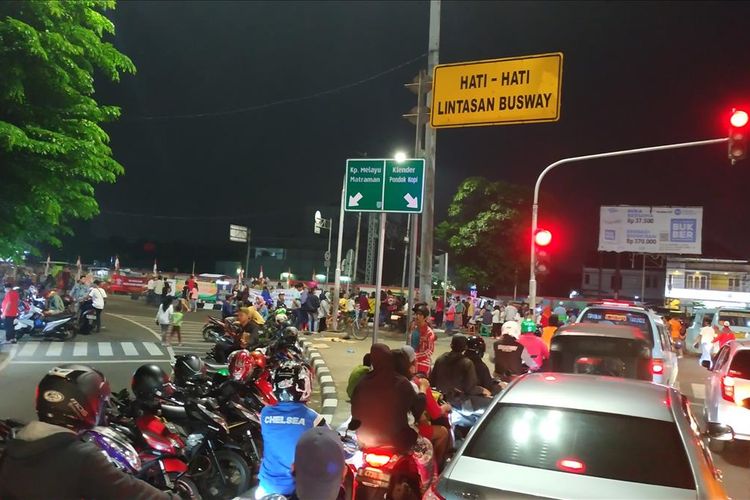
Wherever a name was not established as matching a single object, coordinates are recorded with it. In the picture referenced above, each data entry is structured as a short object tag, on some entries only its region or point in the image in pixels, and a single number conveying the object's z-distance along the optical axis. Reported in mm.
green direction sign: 8367
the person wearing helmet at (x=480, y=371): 6922
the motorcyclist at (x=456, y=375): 6516
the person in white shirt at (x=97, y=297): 17828
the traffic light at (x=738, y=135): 11227
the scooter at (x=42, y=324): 15992
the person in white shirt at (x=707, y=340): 17078
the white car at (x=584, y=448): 3041
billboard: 37531
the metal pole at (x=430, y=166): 9336
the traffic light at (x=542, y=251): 14078
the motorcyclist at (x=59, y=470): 2150
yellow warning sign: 7730
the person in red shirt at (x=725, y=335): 15383
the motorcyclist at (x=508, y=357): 8305
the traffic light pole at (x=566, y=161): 13061
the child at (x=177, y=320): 15766
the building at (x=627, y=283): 64500
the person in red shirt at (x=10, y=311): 14766
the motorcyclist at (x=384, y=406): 4352
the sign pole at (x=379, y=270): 8047
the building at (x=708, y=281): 48438
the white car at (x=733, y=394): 7465
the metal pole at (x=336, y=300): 22188
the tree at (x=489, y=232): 32281
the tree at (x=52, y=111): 8219
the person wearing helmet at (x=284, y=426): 4074
